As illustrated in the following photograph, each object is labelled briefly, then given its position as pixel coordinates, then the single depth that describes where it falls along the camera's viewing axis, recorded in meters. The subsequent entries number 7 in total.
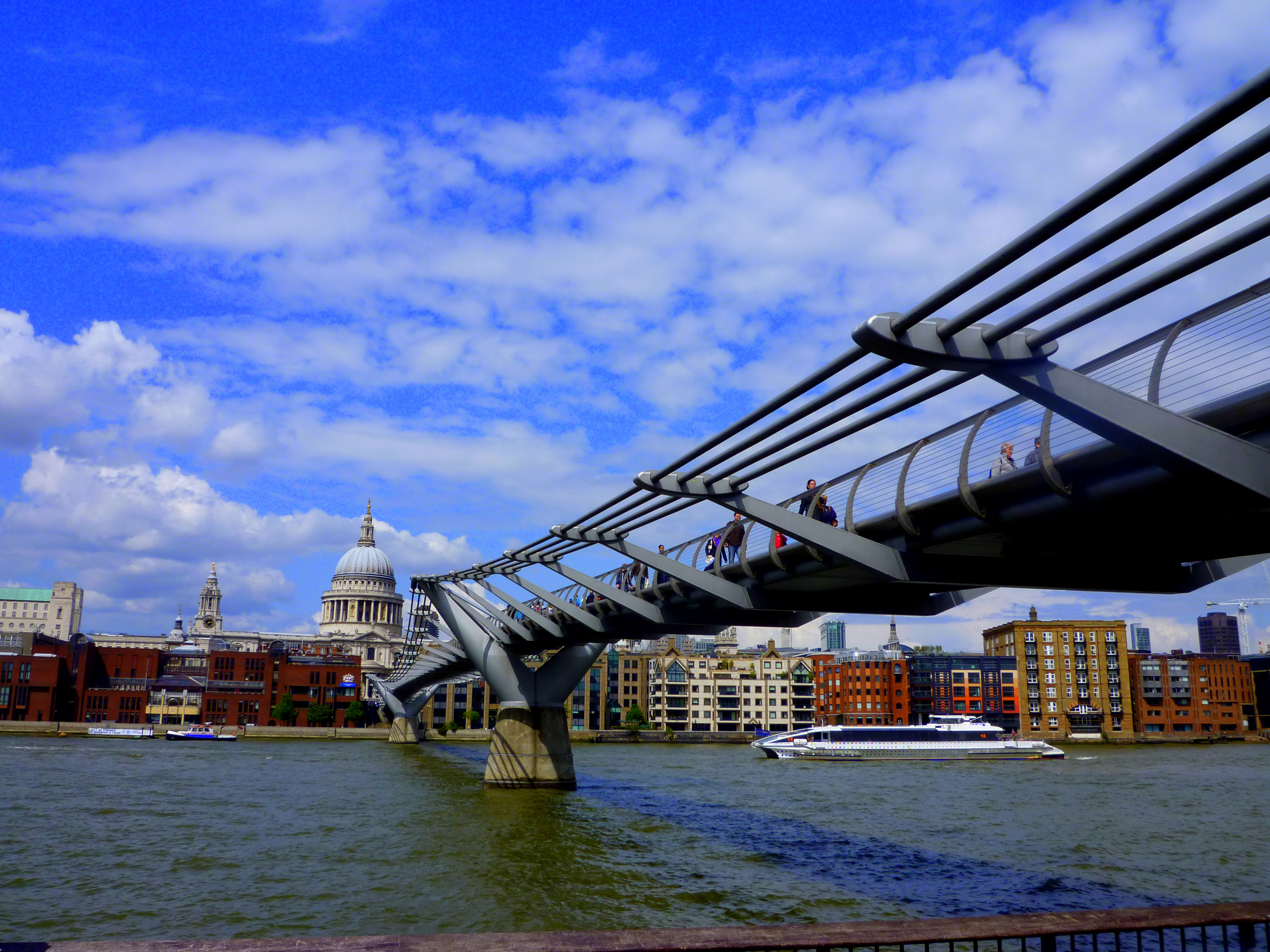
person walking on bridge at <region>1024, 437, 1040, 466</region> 12.02
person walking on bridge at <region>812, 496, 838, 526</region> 16.56
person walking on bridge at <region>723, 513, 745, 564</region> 20.16
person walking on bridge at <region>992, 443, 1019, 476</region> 12.59
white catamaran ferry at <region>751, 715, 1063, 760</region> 78.94
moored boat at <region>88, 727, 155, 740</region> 94.69
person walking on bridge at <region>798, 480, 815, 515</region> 16.91
